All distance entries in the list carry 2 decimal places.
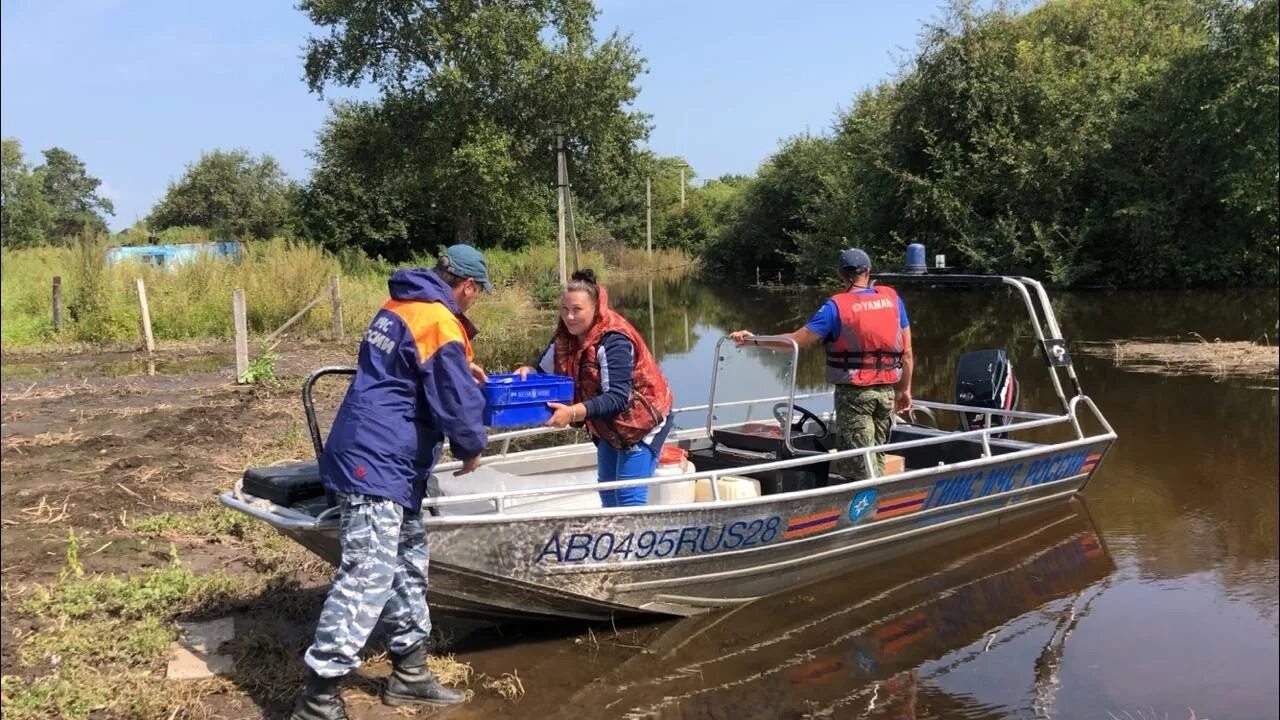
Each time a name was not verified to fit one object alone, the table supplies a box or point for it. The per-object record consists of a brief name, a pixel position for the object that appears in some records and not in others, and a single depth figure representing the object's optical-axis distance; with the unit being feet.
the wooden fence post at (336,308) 51.39
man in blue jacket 11.46
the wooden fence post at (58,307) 44.70
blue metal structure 51.52
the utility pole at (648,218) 166.61
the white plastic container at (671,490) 16.56
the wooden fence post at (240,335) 36.70
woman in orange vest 14.06
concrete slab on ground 13.19
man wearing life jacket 18.44
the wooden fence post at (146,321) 44.14
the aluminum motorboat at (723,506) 14.05
